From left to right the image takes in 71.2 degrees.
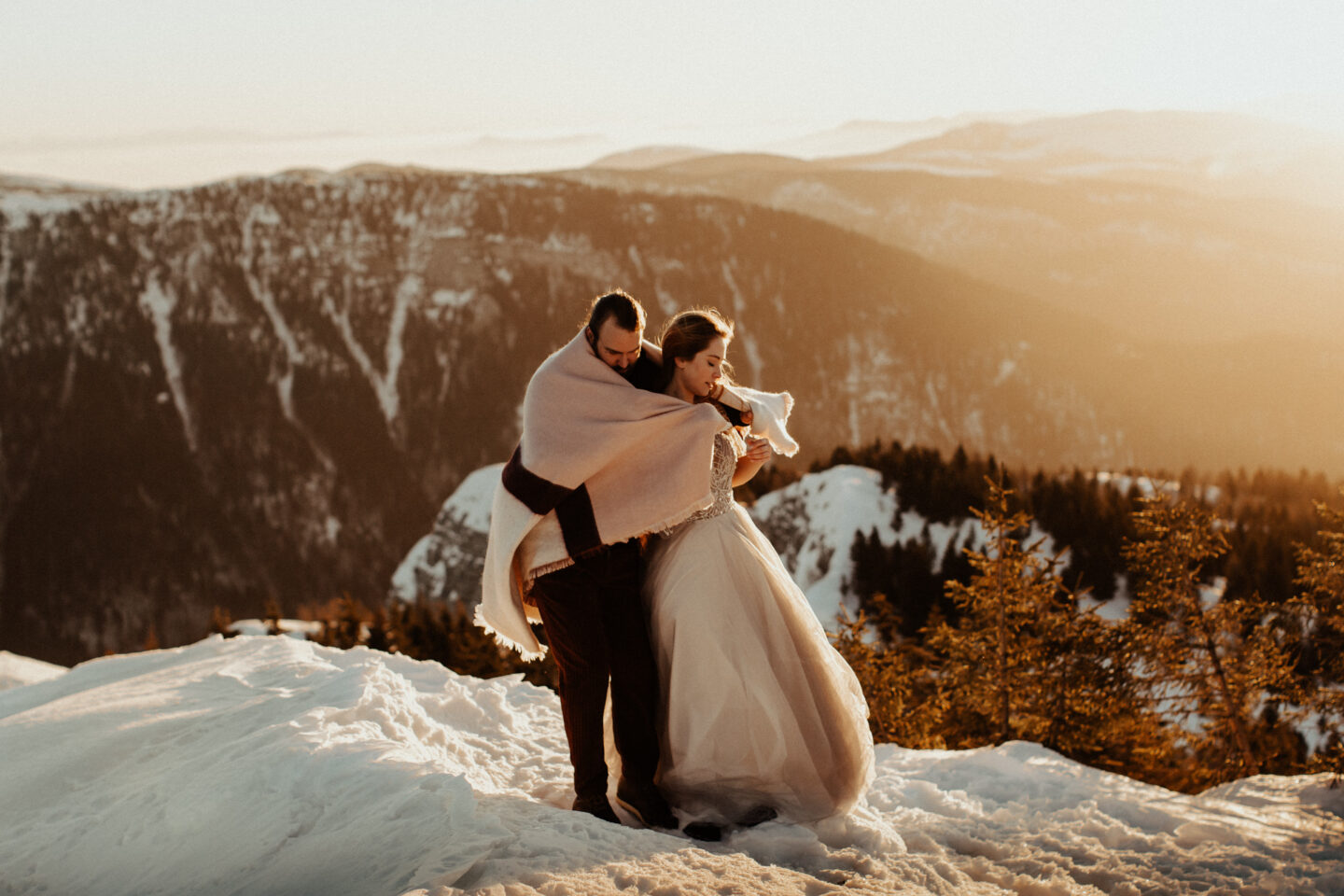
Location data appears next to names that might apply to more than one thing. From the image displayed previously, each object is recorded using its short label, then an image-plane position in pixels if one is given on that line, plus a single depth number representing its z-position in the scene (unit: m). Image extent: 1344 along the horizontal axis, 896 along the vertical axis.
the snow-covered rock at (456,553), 39.53
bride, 4.42
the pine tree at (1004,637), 8.64
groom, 4.32
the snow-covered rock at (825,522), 23.47
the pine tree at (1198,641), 7.71
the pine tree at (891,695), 9.34
